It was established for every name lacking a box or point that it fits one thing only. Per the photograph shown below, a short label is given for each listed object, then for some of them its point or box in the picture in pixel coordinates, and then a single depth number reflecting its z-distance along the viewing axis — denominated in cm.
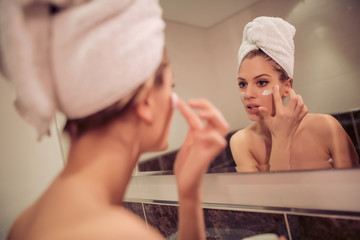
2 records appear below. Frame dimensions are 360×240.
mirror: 54
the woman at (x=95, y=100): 39
